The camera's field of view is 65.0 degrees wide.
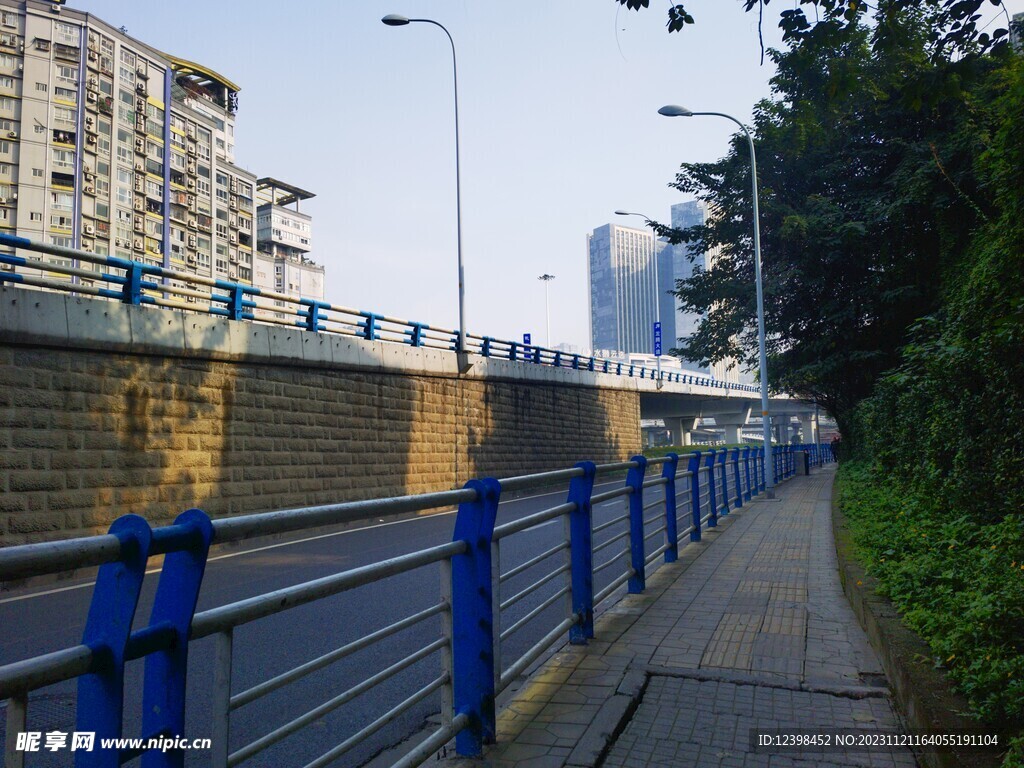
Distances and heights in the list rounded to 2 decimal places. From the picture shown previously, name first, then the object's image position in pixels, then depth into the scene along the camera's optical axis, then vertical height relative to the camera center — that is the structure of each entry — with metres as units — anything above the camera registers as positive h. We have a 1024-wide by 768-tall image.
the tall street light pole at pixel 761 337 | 20.12 +2.71
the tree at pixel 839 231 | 21.69 +6.30
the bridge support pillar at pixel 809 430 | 113.03 +0.71
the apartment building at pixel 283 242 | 103.88 +26.34
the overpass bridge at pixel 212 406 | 11.16 +0.67
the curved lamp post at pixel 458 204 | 22.41 +6.78
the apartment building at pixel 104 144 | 60.06 +25.73
